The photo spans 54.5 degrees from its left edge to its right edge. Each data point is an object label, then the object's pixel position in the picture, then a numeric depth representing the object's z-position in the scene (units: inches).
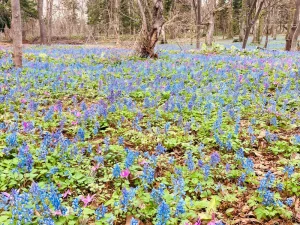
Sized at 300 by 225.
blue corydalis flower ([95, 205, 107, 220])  115.8
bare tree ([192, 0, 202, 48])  844.0
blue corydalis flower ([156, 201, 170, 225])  108.3
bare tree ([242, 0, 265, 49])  817.1
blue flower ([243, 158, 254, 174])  156.3
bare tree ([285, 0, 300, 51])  772.0
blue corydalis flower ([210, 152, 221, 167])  162.6
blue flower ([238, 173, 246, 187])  149.6
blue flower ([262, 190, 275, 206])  129.3
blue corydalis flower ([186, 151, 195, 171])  157.4
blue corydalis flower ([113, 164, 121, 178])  144.6
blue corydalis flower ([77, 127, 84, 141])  190.2
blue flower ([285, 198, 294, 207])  129.0
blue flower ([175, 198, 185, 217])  118.3
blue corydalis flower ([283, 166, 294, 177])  149.5
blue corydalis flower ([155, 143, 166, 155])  176.4
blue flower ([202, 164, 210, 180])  151.1
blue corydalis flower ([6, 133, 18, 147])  171.6
